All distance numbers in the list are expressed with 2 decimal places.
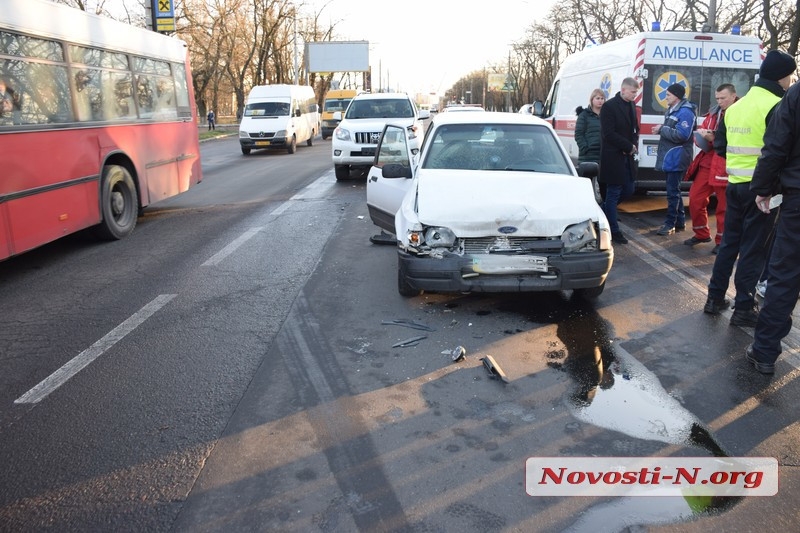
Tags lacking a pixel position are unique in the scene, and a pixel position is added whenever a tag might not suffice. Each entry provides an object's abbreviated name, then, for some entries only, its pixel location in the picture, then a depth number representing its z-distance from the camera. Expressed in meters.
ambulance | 10.34
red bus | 6.94
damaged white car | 5.36
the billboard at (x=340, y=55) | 48.16
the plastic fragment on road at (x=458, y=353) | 4.73
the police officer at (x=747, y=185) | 4.95
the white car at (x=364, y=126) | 15.58
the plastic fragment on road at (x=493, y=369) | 4.39
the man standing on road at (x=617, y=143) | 8.24
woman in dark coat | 8.90
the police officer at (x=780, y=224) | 4.18
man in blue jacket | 8.38
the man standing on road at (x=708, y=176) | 6.83
